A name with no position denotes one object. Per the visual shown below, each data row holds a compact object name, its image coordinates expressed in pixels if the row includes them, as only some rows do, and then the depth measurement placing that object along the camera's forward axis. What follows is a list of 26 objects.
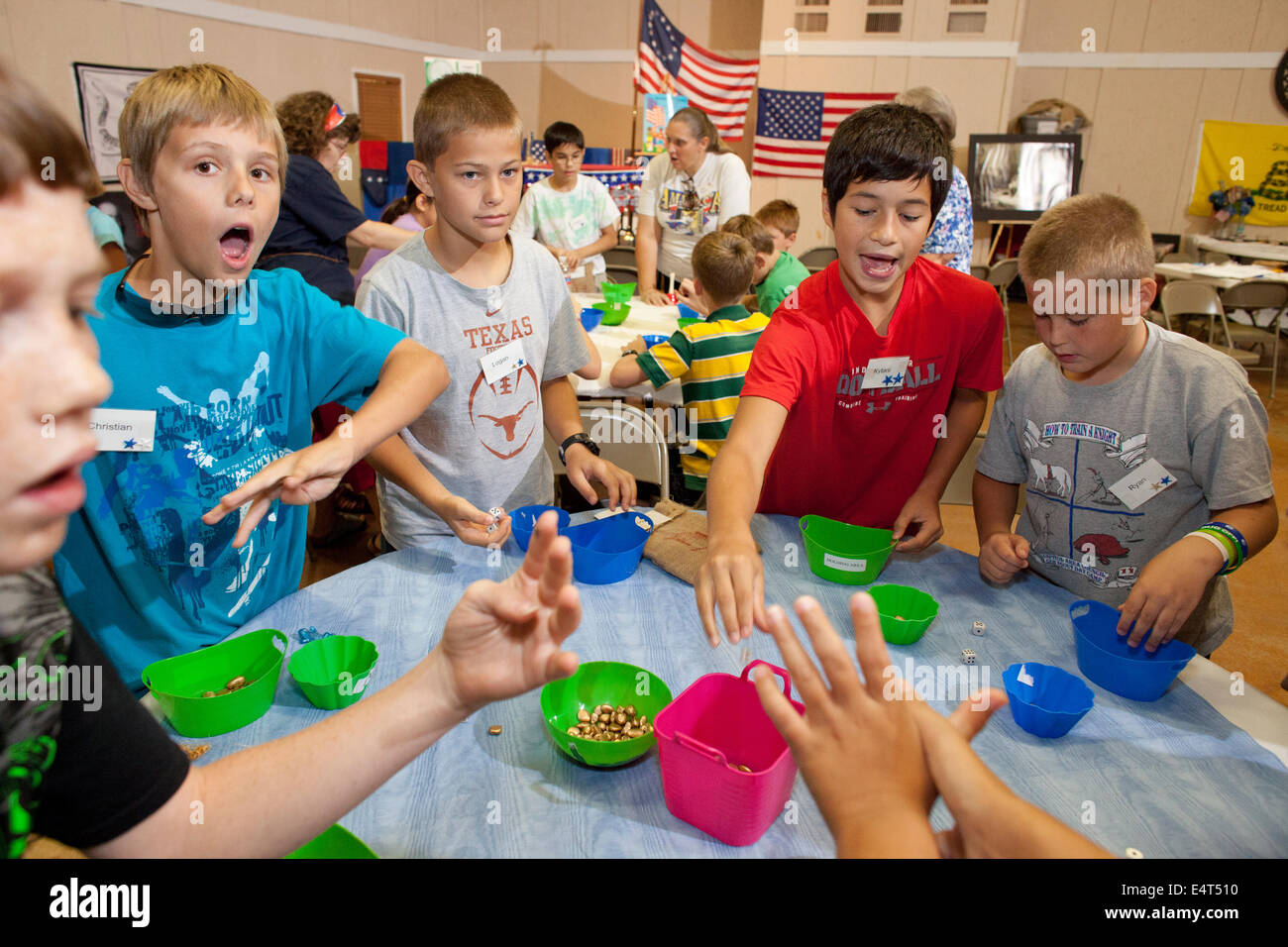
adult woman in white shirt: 4.66
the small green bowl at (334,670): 1.16
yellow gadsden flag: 8.43
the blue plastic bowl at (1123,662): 1.23
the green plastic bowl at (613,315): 3.88
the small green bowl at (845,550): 1.57
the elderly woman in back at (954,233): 3.96
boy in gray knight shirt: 1.51
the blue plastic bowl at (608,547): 1.56
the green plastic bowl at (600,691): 1.19
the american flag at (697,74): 7.62
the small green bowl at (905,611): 1.37
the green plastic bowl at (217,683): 1.10
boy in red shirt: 1.66
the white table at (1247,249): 7.05
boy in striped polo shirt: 2.77
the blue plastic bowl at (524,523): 1.70
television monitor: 8.34
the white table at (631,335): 3.06
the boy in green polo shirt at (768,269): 3.71
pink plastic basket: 0.93
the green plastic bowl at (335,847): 0.91
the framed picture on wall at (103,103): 5.53
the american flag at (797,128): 8.02
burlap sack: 1.59
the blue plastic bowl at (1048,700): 1.15
